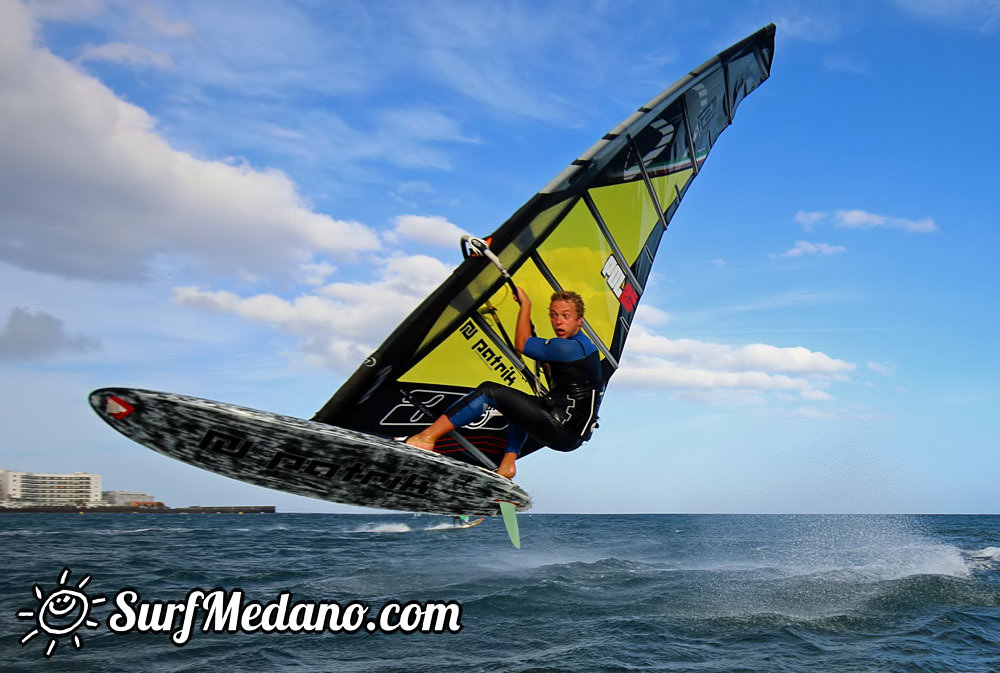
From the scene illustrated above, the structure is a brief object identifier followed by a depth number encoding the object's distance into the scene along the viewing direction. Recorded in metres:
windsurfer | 4.28
